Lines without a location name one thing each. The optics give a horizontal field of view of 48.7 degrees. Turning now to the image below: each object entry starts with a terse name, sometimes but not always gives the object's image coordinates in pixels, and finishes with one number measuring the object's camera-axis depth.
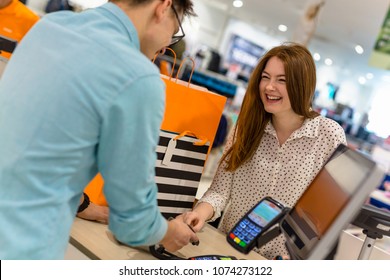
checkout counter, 1.35
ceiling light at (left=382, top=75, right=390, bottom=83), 15.78
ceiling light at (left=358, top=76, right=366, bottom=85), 18.17
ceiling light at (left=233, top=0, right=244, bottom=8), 12.91
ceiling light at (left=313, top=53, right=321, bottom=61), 17.12
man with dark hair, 0.86
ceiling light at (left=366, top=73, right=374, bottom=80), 16.73
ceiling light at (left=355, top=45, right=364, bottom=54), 13.37
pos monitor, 0.91
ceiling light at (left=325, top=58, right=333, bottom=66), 17.45
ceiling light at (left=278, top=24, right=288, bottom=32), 14.66
